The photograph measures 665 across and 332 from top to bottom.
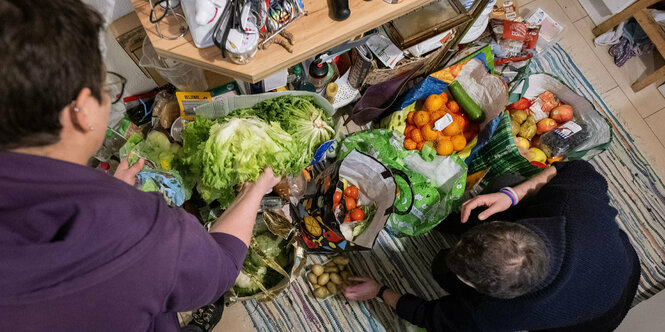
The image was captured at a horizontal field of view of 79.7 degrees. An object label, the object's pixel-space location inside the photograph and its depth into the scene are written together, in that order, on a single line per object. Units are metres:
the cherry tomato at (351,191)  2.17
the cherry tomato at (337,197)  2.00
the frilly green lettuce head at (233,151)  1.68
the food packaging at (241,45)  1.32
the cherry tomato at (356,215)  2.12
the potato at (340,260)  2.39
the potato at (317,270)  2.34
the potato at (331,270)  2.36
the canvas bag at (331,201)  1.98
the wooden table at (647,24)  2.80
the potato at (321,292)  2.31
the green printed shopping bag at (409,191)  2.17
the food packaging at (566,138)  2.44
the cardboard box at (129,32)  1.85
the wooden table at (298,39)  1.42
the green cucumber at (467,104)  2.41
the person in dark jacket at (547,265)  1.47
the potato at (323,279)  2.31
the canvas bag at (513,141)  2.29
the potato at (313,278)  2.34
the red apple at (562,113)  2.52
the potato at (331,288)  2.33
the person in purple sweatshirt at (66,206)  0.79
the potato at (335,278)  2.34
